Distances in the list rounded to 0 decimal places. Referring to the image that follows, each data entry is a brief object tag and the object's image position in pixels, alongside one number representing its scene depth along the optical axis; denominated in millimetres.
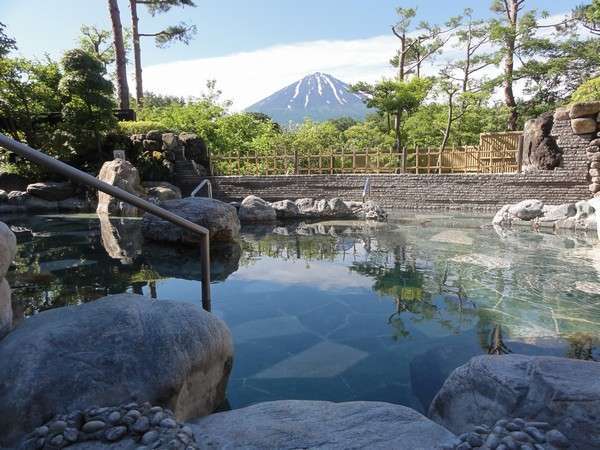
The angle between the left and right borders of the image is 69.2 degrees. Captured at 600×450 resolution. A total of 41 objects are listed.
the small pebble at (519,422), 1596
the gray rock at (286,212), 11219
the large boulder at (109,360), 1669
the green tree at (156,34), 21219
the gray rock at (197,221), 6883
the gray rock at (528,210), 10188
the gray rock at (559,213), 9582
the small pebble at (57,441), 1499
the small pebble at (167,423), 1606
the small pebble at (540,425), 1589
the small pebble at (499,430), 1557
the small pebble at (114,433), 1518
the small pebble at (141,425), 1557
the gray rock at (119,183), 11711
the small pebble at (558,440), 1492
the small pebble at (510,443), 1454
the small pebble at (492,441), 1479
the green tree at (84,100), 15555
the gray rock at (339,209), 11367
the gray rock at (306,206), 11312
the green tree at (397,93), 20266
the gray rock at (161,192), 13343
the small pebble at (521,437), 1493
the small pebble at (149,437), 1512
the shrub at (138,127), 17683
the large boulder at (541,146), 13203
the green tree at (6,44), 13880
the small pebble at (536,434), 1508
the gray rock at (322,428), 1691
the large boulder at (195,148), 17859
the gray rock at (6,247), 1975
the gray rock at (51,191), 13875
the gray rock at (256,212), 10578
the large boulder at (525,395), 1562
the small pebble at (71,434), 1513
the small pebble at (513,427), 1576
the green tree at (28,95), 15359
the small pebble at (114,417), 1575
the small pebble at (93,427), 1543
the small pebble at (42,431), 1540
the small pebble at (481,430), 1624
